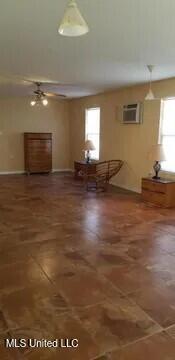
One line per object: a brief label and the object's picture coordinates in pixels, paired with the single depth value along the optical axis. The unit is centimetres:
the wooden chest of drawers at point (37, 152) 909
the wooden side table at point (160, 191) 537
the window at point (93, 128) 835
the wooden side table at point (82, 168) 782
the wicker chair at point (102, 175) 714
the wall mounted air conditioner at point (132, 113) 646
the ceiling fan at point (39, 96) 627
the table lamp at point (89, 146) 776
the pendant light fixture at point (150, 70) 452
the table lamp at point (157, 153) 550
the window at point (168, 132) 575
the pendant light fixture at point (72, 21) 169
